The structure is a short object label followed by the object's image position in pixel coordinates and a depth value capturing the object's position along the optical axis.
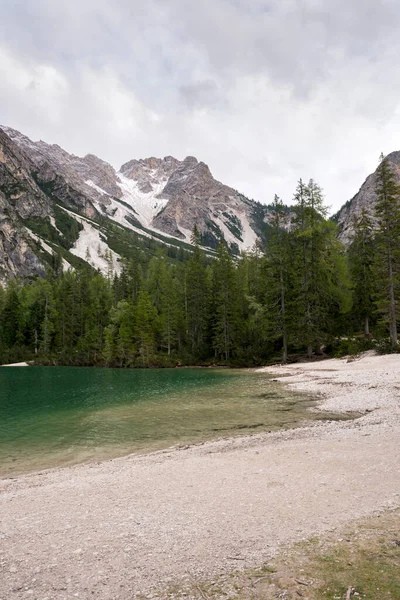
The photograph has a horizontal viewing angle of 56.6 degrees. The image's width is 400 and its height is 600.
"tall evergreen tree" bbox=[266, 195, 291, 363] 49.84
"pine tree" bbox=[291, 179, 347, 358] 45.69
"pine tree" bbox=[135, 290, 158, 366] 64.81
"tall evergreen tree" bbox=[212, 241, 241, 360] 58.97
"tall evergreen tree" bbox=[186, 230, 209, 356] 65.75
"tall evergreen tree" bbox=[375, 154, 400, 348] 38.12
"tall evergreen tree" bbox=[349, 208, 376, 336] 49.69
